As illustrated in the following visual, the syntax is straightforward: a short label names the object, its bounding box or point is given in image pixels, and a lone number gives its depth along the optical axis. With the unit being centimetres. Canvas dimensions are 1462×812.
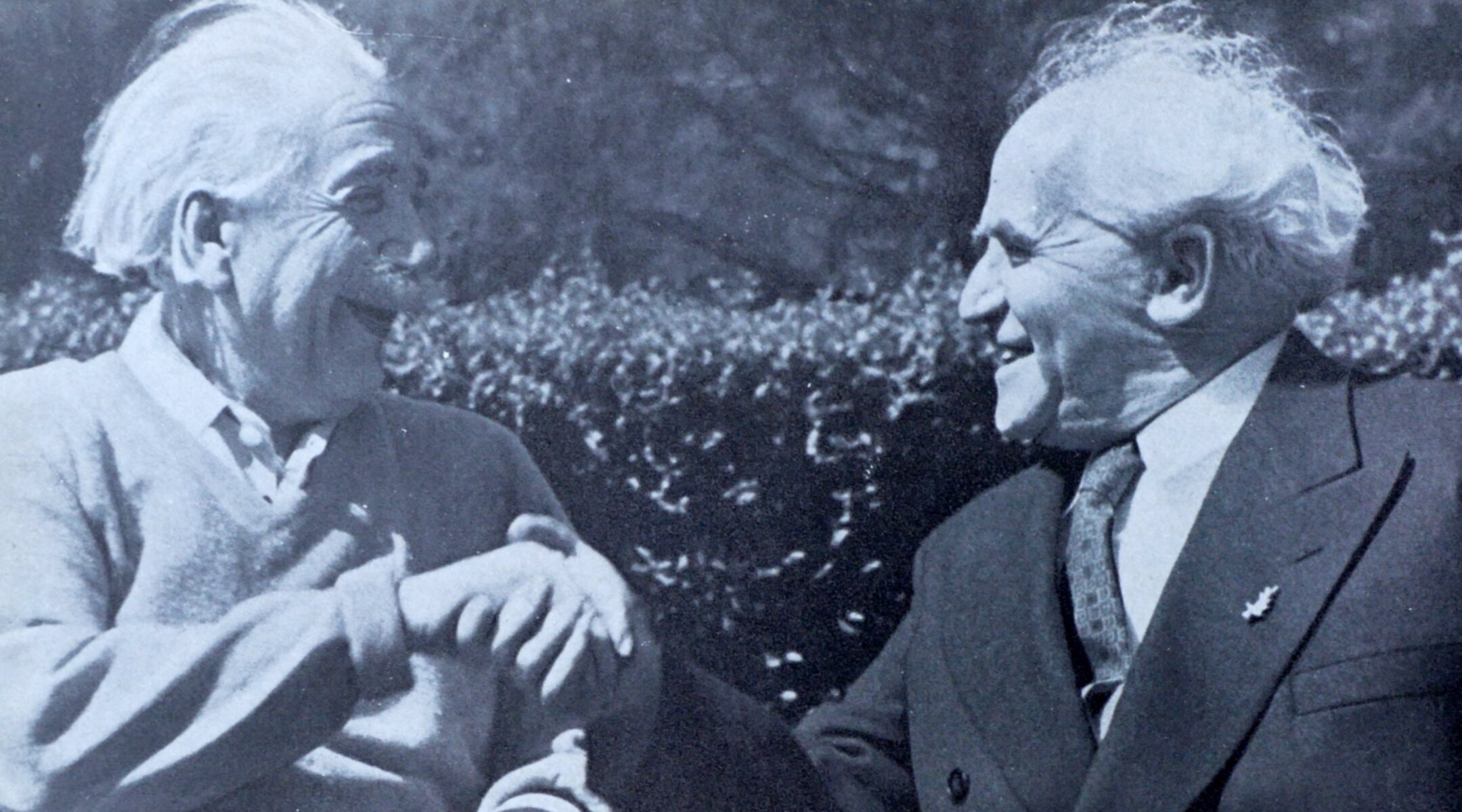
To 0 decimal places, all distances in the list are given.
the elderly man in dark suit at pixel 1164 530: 311
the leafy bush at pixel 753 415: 358
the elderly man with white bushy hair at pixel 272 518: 329
